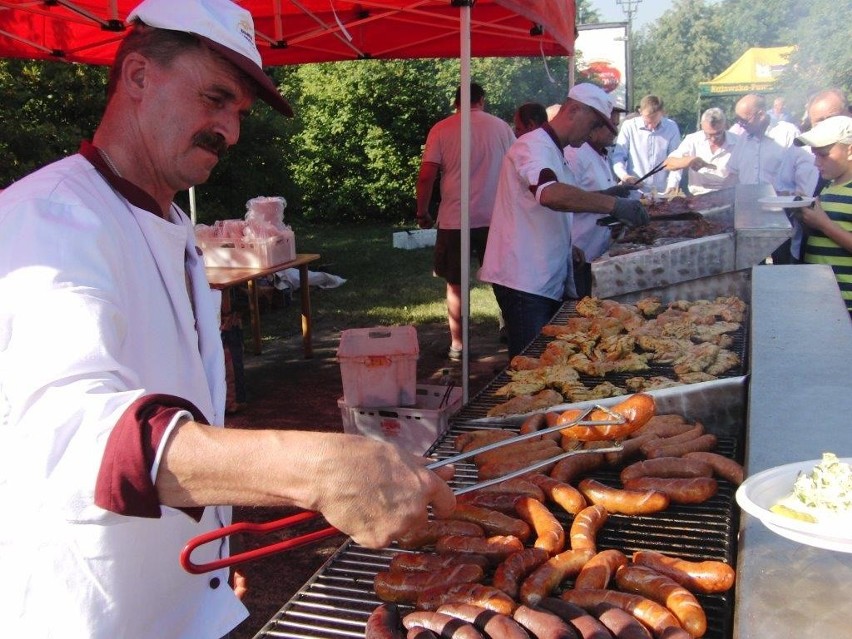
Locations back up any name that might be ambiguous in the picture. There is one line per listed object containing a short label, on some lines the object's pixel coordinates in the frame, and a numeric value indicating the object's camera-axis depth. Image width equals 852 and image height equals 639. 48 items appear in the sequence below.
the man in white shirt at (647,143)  12.41
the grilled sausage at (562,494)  2.40
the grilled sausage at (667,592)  1.77
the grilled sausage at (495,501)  2.42
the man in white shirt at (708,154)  10.56
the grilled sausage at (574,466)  2.63
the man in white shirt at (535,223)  5.34
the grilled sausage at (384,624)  1.77
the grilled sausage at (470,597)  1.85
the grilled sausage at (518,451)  2.72
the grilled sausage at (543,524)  2.19
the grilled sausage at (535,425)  2.87
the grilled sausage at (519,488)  2.48
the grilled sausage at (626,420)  2.56
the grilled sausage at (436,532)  2.24
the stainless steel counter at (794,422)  1.41
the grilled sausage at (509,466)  2.64
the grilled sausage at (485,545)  2.15
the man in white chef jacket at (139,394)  1.29
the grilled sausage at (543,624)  1.70
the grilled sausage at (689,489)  2.37
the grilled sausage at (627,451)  2.75
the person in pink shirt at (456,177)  8.21
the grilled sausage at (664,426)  2.86
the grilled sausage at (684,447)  2.67
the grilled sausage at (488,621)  1.71
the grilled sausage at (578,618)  1.70
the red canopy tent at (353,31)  6.16
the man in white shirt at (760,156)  9.43
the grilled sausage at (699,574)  1.92
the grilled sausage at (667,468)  2.49
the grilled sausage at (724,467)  2.48
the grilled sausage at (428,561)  2.08
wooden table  6.90
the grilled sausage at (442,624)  1.73
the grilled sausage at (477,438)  2.86
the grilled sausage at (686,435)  2.75
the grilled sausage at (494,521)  2.28
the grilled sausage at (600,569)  1.97
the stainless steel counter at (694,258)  4.78
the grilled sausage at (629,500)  2.35
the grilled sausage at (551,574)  1.93
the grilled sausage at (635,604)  1.77
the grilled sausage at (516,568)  1.98
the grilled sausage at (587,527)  2.16
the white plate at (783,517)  1.50
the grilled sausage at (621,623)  1.70
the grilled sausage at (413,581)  1.98
